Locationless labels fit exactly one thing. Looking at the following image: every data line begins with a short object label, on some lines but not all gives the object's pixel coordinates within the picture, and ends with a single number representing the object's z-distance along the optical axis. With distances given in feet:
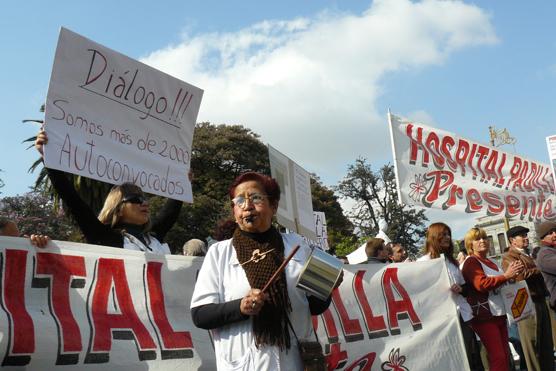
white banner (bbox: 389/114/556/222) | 28.17
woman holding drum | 9.53
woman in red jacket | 19.95
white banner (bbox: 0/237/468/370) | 13.19
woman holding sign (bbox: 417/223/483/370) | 21.24
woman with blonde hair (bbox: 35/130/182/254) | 13.82
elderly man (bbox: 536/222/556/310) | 21.98
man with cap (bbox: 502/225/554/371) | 21.77
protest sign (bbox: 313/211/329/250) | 45.75
